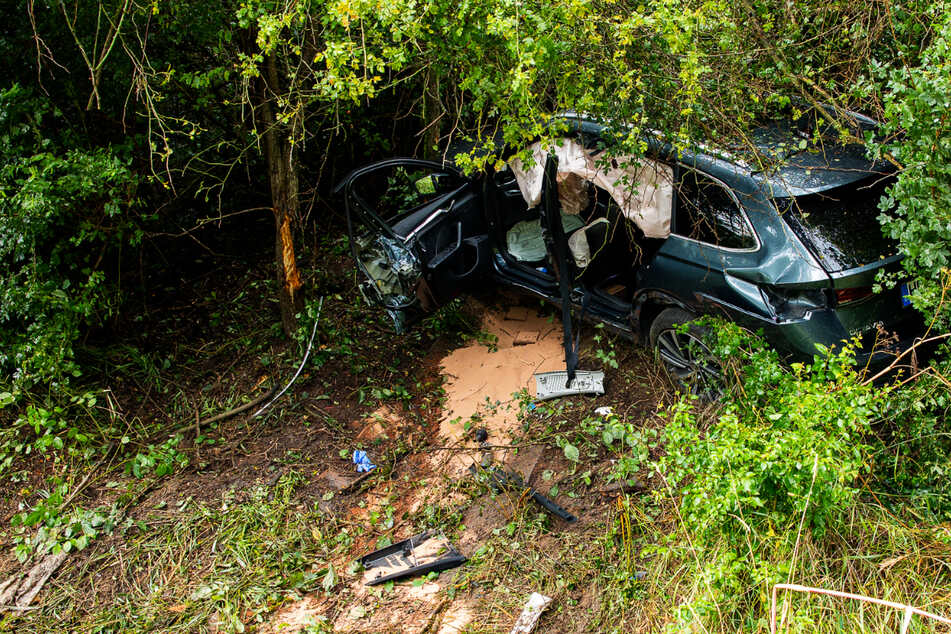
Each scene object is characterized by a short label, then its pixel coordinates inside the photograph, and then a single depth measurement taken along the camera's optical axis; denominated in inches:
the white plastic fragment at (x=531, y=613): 131.4
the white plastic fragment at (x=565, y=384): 198.1
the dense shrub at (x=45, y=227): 196.9
